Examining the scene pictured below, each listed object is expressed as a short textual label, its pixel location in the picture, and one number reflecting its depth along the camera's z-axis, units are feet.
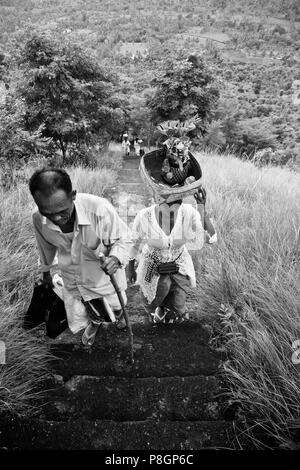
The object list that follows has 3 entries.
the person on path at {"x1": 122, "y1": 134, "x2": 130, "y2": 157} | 59.62
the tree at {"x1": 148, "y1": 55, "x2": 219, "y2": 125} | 40.75
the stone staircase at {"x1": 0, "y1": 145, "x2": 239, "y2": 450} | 5.05
